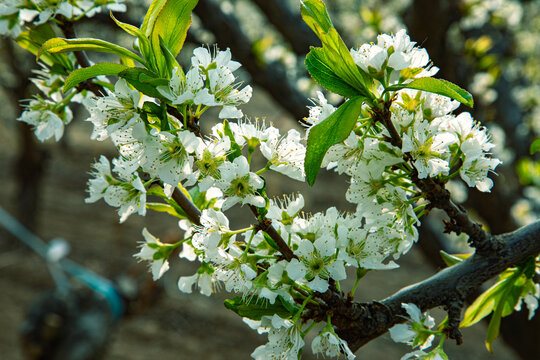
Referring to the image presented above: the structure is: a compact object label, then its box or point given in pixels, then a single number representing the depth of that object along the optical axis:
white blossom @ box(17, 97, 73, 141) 0.87
